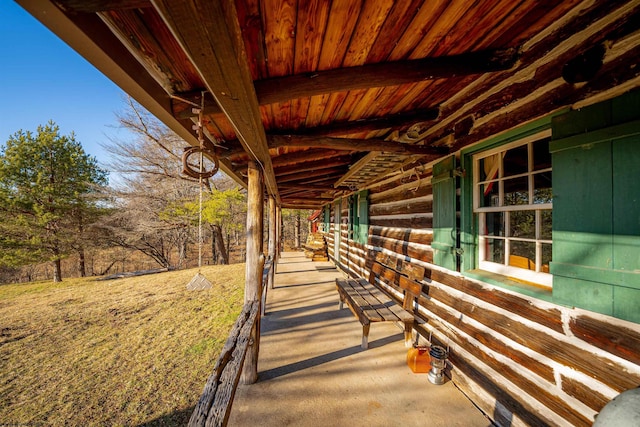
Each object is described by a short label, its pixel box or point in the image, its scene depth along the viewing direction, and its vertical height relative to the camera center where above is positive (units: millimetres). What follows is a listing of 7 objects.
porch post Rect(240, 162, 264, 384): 3119 -290
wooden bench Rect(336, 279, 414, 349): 3287 -1374
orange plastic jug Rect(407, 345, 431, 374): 2904 -1763
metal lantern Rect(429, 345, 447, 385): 2668 -1662
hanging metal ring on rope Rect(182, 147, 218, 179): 1937 +427
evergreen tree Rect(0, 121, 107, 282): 12289 +1077
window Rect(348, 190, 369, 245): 6039 -32
